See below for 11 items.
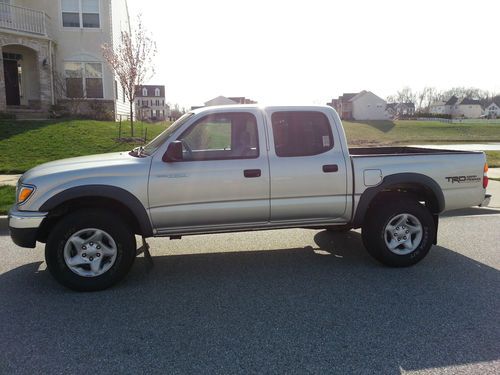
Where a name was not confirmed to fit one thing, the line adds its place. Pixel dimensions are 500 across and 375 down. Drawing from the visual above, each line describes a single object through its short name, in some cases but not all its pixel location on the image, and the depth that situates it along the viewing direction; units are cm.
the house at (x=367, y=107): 7288
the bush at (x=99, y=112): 2138
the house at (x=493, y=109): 12398
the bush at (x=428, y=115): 8755
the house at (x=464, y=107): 10981
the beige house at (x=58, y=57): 2038
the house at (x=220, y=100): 7981
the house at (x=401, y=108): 10288
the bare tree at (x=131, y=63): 1781
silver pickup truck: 421
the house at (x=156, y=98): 9169
